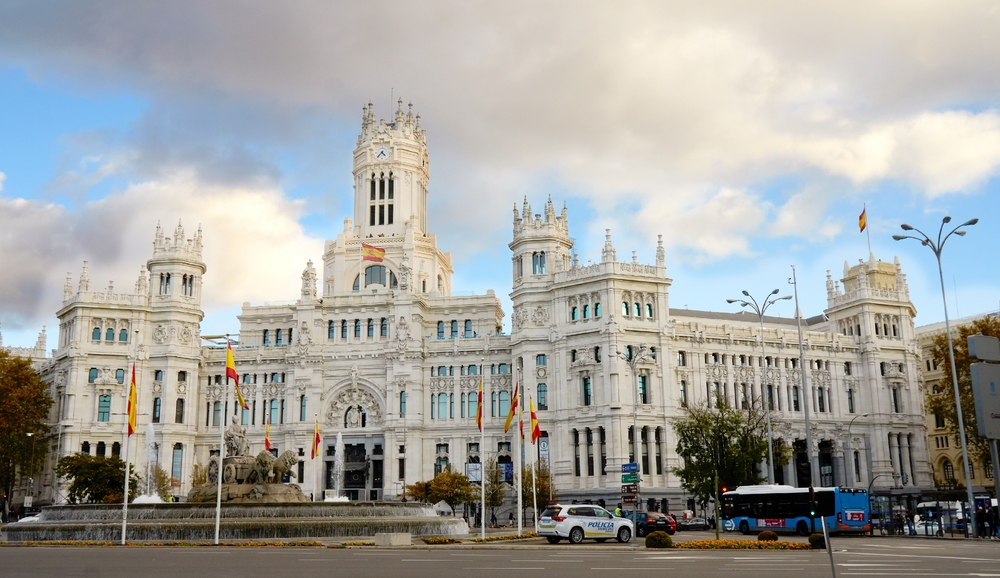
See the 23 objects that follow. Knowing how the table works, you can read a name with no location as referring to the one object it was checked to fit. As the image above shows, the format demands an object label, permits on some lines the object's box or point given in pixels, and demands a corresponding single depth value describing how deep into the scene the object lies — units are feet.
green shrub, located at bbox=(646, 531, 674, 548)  135.85
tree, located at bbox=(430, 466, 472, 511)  273.13
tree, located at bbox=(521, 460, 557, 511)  290.97
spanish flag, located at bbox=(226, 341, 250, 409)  161.48
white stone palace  323.57
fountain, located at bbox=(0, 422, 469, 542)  145.79
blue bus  194.39
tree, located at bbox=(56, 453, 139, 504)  291.99
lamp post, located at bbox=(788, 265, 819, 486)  335.92
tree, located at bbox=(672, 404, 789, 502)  230.07
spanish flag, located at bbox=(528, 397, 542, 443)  204.59
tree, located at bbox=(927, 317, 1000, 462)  278.87
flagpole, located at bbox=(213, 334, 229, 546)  140.13
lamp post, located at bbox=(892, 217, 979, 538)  177.17
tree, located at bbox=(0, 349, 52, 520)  327.06
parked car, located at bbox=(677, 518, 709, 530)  257.14
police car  156.46
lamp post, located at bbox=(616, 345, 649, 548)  303.48
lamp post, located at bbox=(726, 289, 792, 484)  233.35
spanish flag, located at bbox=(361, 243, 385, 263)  368.89
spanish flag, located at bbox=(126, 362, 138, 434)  159.12
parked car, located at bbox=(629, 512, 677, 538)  193.97
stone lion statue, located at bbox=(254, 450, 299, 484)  171.22
